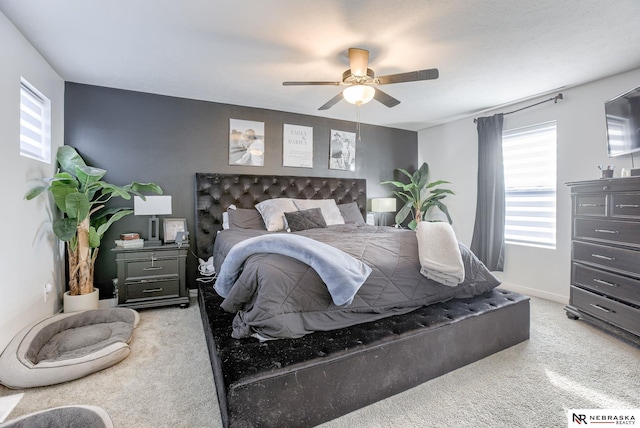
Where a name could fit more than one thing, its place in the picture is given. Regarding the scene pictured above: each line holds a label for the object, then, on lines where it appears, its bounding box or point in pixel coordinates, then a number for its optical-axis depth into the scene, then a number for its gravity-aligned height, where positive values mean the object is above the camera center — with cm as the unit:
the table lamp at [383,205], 452 +15
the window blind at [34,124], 237 +76
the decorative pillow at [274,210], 341 +3
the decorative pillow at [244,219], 344 -8
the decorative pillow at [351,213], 401 +2
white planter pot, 268 -87
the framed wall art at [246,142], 377 +93
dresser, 224 -31
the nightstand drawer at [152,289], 292 -81
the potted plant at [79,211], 251 -1
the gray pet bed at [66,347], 171 -96
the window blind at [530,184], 344 +41
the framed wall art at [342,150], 445 +100
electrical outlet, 257 -73
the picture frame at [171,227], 330 -19
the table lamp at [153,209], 306 +2
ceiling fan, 218 +108
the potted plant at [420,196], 458 +32
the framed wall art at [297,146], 410 +98
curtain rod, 322 +136
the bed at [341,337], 131 -69
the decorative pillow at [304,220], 332 -8
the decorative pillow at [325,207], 374 +8
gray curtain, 383 +32
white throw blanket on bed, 200 -29
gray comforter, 155 -48
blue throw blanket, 160 -29
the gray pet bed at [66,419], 132 -99
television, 247 +86
